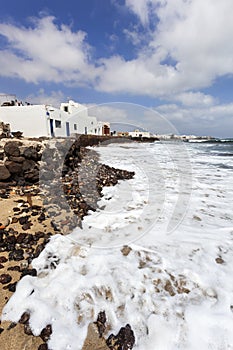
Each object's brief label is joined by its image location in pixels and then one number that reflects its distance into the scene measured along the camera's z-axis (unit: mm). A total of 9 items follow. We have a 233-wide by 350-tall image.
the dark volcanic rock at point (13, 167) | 5070
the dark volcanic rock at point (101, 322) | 1615
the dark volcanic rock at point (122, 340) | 1509
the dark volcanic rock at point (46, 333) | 1531
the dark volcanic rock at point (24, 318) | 1634
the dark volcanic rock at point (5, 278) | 1995
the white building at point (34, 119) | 20141
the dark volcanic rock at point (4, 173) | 4893
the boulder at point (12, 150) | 5289
